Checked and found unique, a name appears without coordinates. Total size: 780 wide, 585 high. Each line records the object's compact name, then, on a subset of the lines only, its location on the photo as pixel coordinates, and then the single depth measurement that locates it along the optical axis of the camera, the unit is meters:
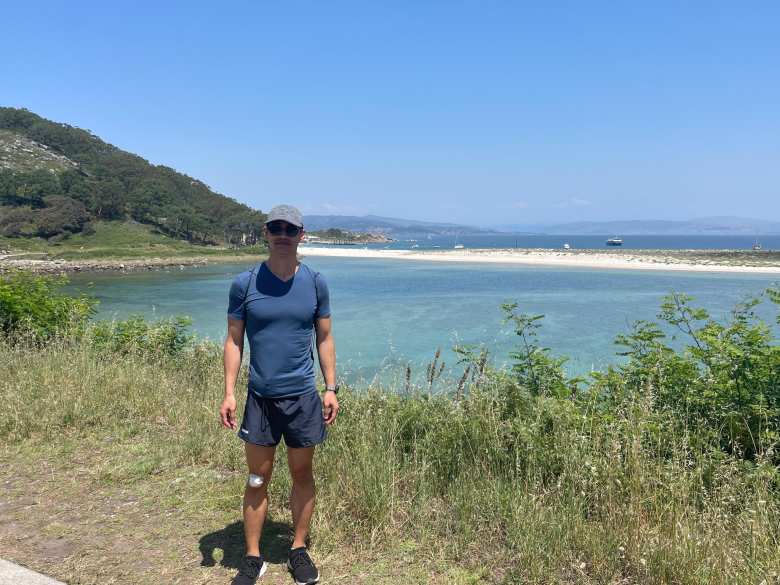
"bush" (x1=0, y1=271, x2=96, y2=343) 8.41
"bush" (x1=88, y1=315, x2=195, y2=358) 8.55
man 3.04
